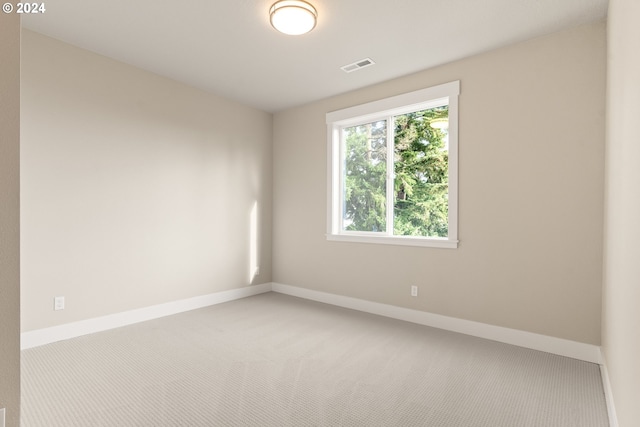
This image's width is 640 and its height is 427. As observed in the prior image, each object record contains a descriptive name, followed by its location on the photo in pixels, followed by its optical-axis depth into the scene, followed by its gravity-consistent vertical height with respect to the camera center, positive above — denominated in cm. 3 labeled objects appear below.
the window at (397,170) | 356 +50
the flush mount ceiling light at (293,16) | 245 +144
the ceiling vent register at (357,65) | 341 +150
